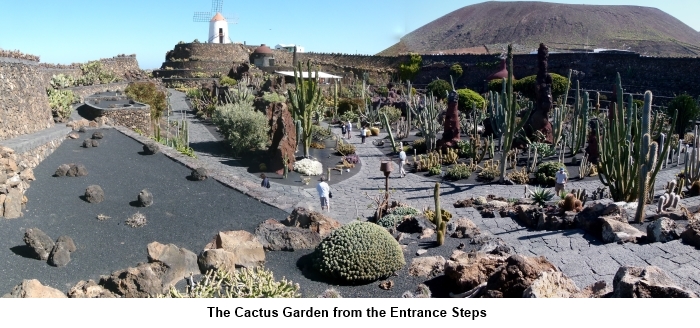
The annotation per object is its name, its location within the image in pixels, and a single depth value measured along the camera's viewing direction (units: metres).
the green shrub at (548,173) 13.86
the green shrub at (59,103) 15.20
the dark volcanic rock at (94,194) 8.79
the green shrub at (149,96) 20.25
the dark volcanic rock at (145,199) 8.73
